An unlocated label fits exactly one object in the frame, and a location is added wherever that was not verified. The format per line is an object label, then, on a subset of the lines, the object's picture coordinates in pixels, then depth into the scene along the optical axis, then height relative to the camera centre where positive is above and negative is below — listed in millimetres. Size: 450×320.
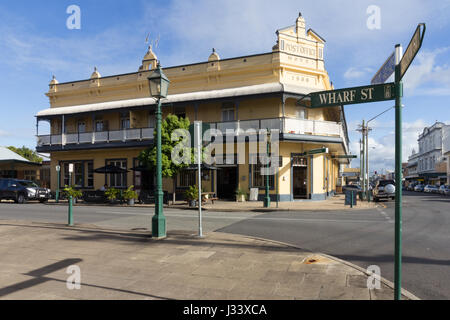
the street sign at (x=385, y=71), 3690 +1206
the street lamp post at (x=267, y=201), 17692 -1652
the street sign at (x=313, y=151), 19505 +1262
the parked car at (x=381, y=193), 23764 -1657
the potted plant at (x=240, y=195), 21453 -1633
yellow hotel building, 21484 +4325
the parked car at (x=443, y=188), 40916 -2188
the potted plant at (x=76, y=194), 22578 -1671
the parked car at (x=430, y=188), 45859 -2567
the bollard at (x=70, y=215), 10788 -1508
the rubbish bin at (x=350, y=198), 18328 -1576
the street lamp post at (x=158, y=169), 8484 +59
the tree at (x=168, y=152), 19141 +1214
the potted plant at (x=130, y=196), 20975 -1626
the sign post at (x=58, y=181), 24439 -851
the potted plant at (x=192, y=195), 18938 -1415
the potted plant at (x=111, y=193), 21969 -1539
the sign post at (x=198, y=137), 8531 +920
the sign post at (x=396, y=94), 3254 +923
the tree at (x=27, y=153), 55175 +3223
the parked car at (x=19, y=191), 23328 -1459
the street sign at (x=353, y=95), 3683 +939
